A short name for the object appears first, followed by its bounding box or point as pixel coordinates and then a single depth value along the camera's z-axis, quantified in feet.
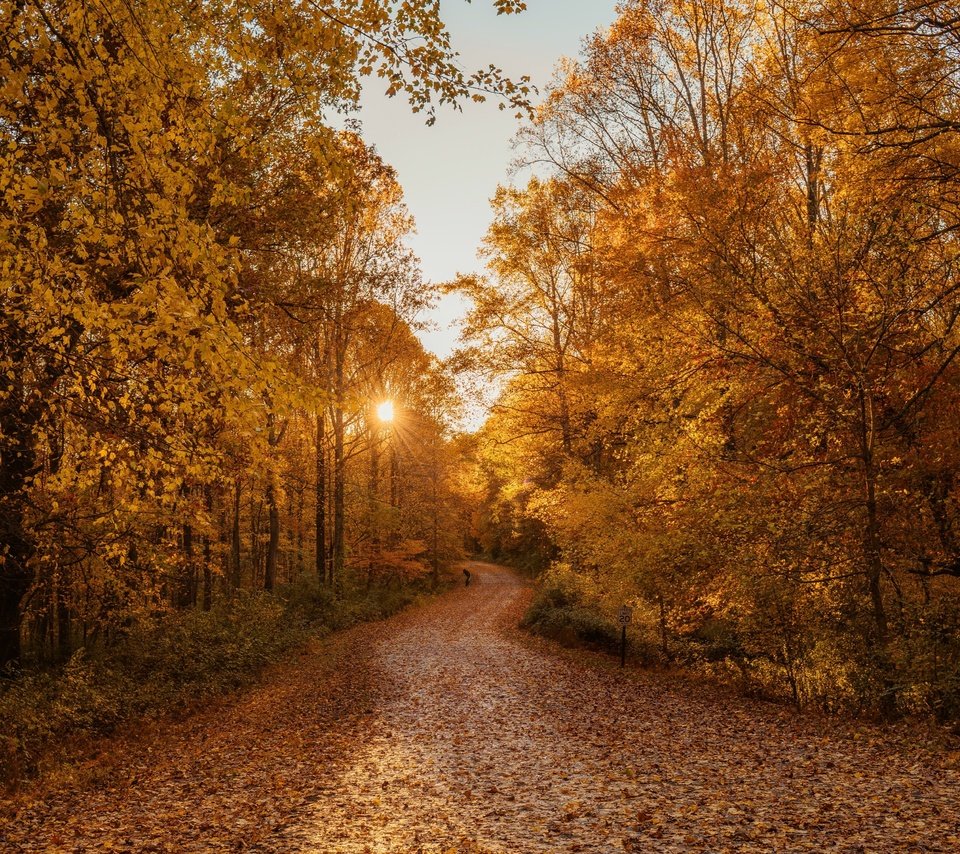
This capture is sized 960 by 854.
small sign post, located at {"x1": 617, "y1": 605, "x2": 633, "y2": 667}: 42.91
